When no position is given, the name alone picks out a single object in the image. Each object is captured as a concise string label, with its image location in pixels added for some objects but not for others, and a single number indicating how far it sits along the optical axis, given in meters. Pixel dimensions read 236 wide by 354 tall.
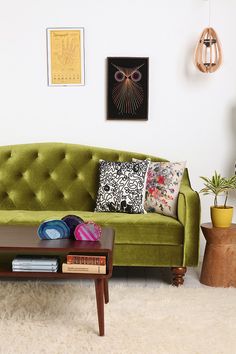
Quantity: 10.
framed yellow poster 4.32
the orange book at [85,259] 2.63
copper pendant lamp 4.18
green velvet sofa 4.09
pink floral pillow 3.79
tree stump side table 3.53
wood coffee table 2.62
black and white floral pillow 3.83
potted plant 3.64
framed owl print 4.31
